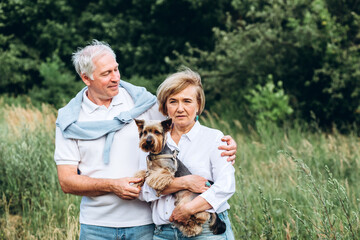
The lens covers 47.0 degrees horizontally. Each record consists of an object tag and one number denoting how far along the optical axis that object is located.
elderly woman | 2.74
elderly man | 3.16
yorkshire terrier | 2.75
